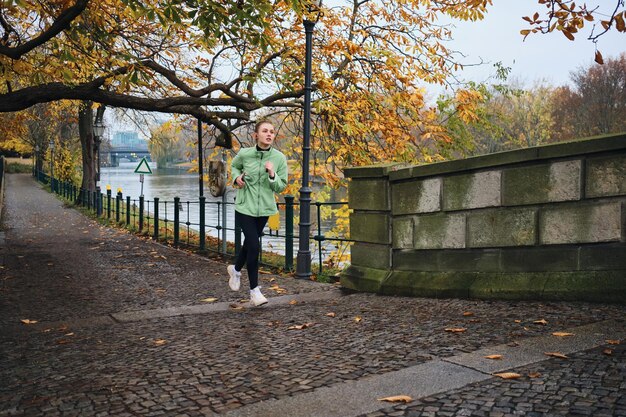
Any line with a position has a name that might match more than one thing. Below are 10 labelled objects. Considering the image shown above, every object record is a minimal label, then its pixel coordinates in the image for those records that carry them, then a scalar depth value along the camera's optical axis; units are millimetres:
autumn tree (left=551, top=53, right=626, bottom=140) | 45250
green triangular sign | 21494
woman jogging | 6293
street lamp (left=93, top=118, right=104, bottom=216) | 23844
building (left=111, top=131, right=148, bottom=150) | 123594
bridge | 106188
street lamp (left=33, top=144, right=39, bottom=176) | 57531
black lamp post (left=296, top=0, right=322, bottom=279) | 8664
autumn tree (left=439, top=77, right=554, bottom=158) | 51069
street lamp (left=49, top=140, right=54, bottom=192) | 43875
